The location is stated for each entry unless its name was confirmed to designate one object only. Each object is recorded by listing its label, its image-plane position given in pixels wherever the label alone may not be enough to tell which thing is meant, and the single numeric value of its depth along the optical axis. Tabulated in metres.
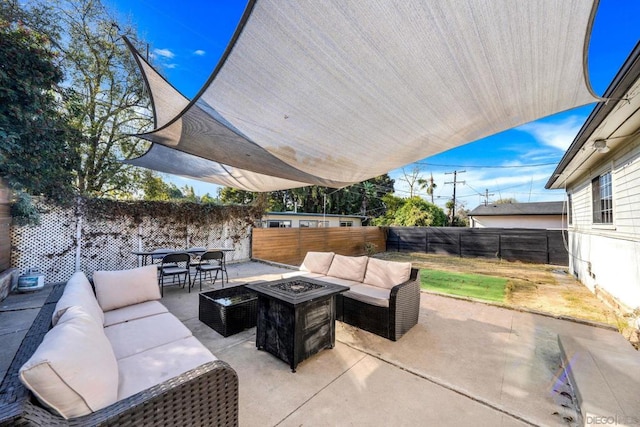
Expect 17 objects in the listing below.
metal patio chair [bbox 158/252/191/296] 4.61
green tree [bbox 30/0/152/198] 7.91
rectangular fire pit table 2.37
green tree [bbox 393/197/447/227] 15.44
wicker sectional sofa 1.00
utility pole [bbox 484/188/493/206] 29.12
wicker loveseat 2.99
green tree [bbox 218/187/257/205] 16.88
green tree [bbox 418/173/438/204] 23.05
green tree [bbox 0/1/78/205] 4.51
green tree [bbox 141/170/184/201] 10.33
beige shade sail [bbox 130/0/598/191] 1.74
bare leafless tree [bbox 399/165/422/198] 23.12
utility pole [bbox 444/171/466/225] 19.39
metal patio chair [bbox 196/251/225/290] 5.04
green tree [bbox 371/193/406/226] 16.97
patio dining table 5.15
